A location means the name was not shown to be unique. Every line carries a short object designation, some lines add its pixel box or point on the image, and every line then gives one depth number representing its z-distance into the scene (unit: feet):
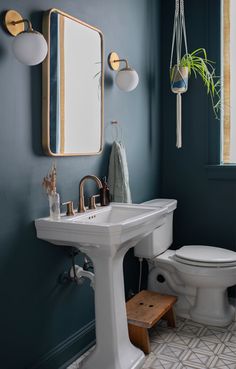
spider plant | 9.67
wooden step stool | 7.49
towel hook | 8.32
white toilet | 8.34
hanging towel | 7.96
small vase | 6.24
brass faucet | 6.95
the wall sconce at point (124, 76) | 7.91
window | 9.93
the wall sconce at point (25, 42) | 5.38
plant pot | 9.37
